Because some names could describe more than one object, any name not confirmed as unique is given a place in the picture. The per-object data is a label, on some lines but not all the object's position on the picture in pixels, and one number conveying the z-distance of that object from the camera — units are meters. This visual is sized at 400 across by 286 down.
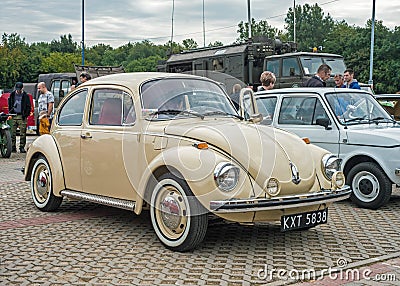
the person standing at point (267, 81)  11.05
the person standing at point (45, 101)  15.37
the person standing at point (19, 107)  15.57
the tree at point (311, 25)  92.62
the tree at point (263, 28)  84.94
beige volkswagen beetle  5.68
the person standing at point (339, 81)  11.38
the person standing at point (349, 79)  11.36
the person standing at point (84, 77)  13.30
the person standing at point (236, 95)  7.67
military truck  18.47
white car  8.19
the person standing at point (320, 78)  10.67
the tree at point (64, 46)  96.62
